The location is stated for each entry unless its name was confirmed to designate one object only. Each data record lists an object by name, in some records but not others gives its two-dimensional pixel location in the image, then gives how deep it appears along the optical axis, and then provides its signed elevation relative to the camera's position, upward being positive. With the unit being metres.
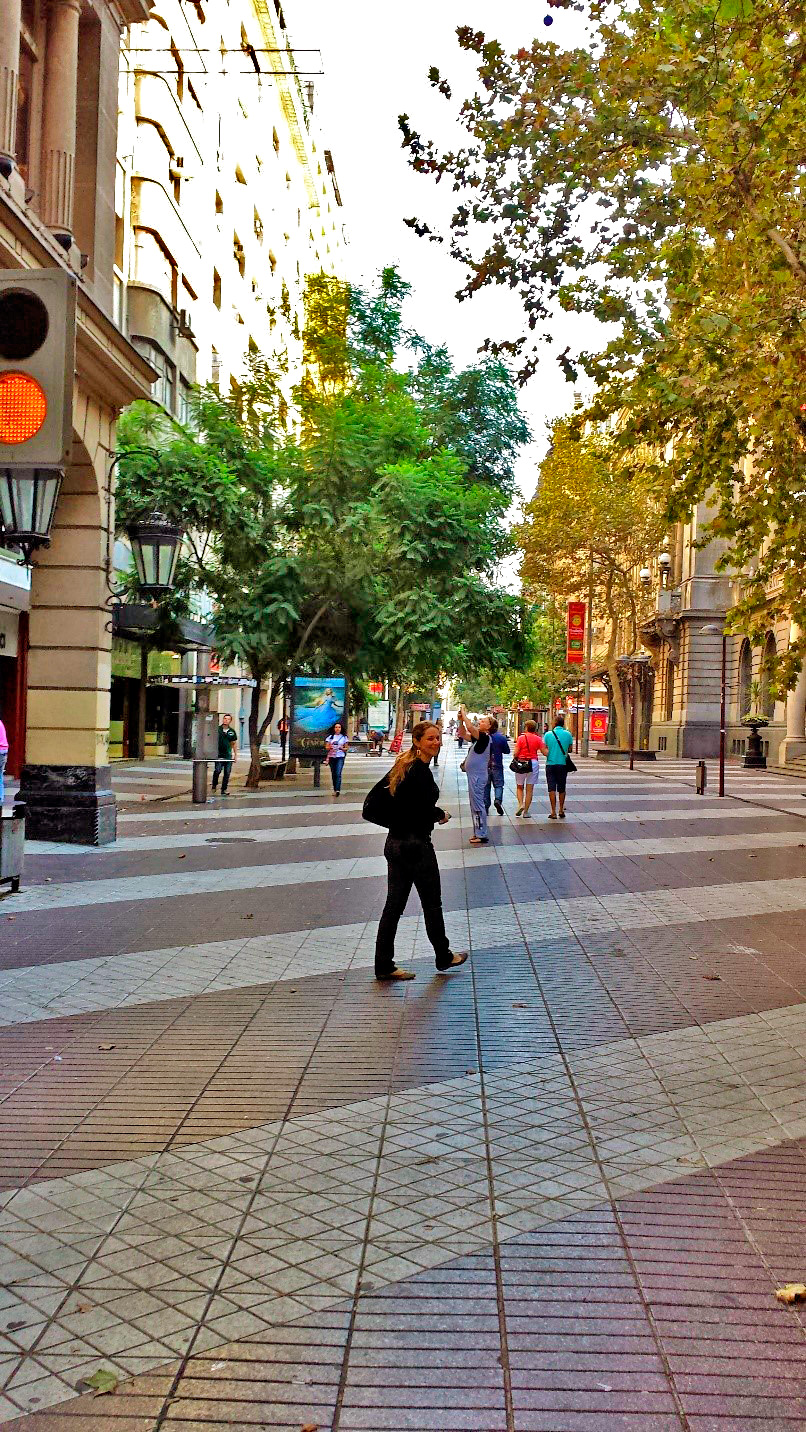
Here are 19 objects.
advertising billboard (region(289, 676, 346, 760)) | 27.17 +0.18
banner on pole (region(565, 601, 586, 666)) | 51.62 +3.53
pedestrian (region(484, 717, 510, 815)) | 21.07 -0.60
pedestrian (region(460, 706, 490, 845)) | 17.31 -0.67
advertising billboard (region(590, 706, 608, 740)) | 70.62 +0.05
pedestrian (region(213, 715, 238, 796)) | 25.22 -0.69
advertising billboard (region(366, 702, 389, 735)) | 70.88 +0.15
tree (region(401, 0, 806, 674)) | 11.03 +4.76
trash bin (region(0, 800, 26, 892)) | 10.89 -1.13
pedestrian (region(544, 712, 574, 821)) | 21.50 -0.61
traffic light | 3.34 +0.86
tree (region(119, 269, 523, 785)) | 24.95 +3.63
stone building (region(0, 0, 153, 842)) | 14.67 +2.49
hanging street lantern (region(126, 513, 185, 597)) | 16.64 +2.03
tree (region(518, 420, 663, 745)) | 47.84 +7.23
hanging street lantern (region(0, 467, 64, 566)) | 4.56 +0.71
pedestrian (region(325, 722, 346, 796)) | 26.00 -0.69
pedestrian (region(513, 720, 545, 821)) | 21.61 -0.64
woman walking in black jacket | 8.38 -0.78
